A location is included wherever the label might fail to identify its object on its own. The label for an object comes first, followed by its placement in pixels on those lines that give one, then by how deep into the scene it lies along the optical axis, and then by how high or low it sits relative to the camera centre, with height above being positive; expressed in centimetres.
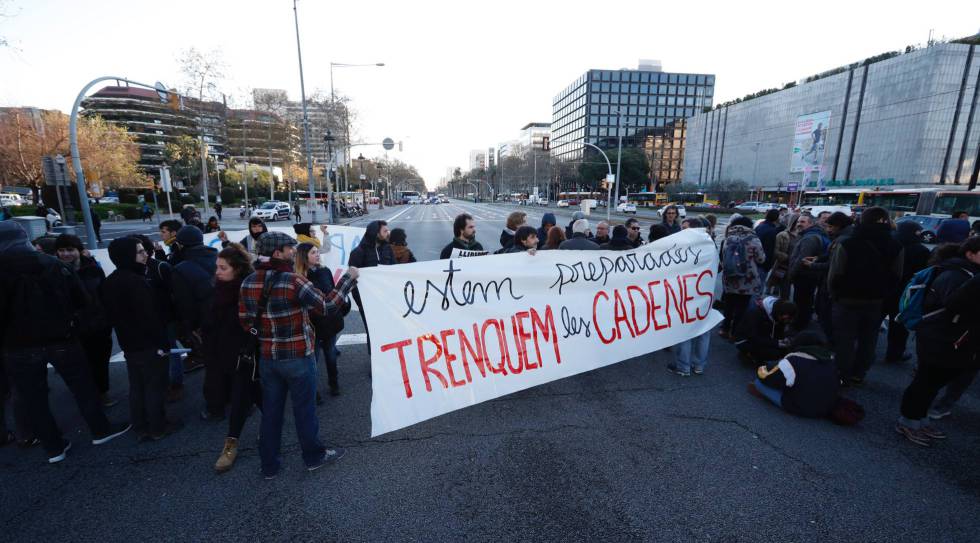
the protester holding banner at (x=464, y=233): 514 -56
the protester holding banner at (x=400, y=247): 495 -70
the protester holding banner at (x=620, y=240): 502 -62
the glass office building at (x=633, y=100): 11162 +2296
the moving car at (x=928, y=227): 1898 -179
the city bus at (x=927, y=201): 2253 -78
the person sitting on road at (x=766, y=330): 459 -162
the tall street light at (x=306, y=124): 2168 +346
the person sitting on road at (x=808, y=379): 370 -167
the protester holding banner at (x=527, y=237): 432 -51
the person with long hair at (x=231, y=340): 294 -110
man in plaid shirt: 265 -88
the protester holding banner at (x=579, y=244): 471 -63
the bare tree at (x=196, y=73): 3155 +837
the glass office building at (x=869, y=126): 4753 +819
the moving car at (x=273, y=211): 3188 -186
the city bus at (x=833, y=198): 3250 -93
